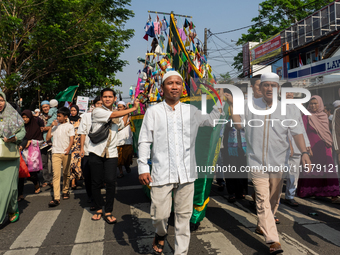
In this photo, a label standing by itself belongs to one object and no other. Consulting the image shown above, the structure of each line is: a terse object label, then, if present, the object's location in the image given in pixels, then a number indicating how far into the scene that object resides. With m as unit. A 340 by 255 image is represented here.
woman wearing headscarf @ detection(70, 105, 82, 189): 6.76
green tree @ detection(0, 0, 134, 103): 12.68
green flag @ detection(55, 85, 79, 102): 12.18
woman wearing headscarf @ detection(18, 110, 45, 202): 6.50
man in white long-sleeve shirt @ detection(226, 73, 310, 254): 3.63
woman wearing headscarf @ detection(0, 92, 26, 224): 4.54
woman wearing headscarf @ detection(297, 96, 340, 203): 5.95
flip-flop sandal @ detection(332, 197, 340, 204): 5.69
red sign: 25.02
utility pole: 26.64
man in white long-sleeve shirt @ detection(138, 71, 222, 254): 3.09
